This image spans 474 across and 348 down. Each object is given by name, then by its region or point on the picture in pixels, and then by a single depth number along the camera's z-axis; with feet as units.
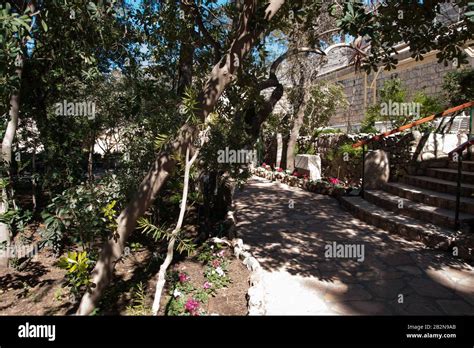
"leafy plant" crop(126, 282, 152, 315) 11.43
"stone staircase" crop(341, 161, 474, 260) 16.55
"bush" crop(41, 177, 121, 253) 14.85
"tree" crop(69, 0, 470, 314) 9.63
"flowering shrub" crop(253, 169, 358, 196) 30.86
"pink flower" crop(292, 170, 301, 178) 40.47
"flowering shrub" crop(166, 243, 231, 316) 11.46
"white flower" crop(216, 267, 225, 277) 14.15
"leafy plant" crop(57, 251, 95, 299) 9.46
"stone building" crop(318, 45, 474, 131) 45.63
